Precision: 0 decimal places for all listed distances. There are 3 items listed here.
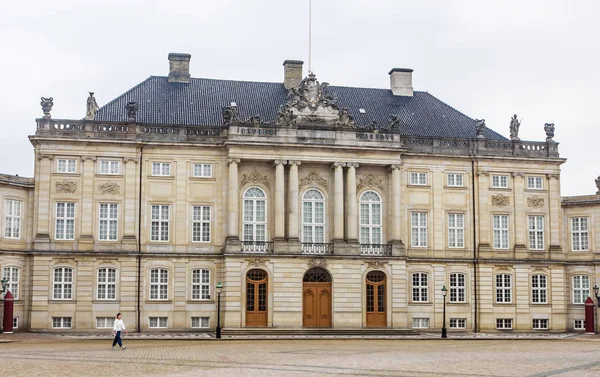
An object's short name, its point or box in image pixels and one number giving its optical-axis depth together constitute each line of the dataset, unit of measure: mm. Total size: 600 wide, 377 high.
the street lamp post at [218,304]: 47562
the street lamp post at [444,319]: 50828
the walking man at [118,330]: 37281
